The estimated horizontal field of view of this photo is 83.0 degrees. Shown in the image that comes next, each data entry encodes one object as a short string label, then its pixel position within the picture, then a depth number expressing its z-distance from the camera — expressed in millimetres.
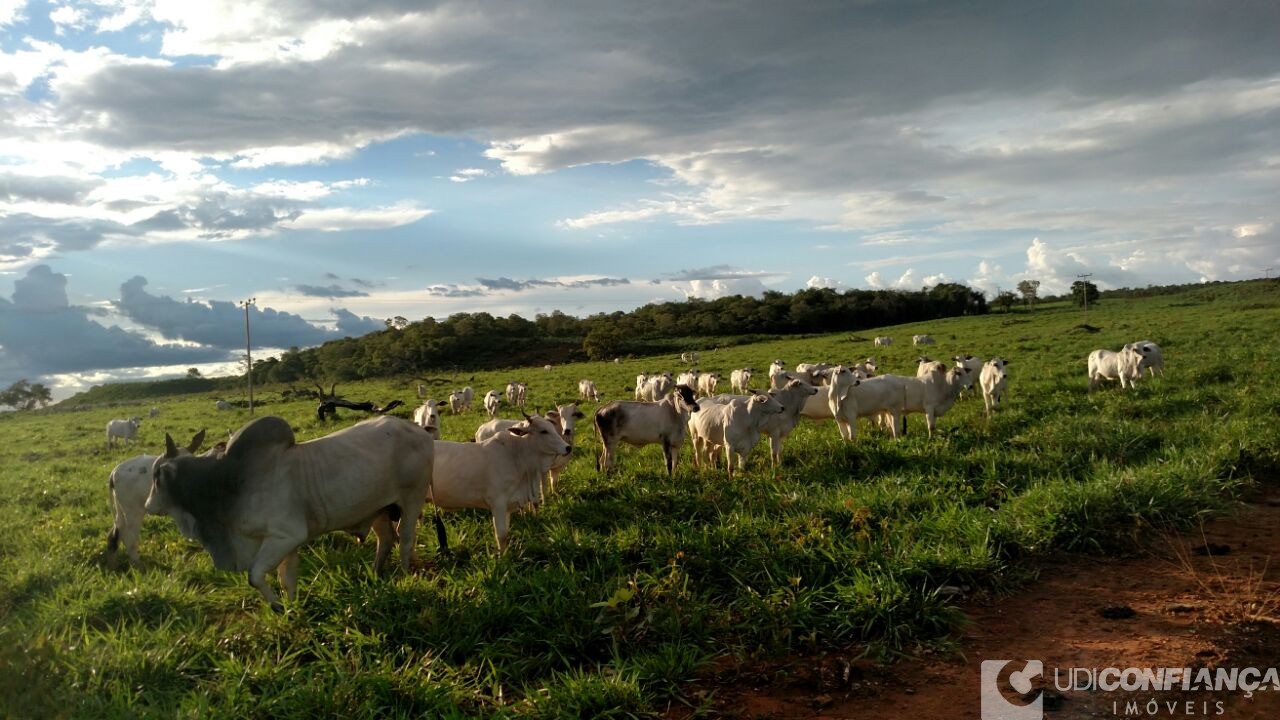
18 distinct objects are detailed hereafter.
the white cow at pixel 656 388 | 22931
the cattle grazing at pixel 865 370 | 17142
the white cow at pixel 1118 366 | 18281
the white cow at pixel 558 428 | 10492
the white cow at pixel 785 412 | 12094
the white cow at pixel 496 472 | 8547
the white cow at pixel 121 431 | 23188
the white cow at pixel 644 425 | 12453
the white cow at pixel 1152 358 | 18953
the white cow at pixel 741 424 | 11656
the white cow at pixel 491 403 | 24553
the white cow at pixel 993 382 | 16062
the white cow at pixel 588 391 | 28078
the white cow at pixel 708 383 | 26422
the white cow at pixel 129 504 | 8547
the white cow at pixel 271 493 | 6391
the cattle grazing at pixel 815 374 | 17125
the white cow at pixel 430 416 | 13902
